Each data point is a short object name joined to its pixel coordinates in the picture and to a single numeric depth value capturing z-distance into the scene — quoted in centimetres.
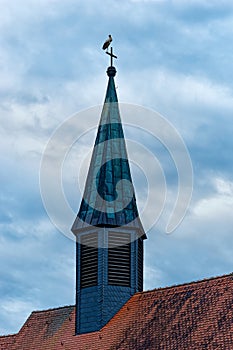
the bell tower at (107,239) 5984
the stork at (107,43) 6619
